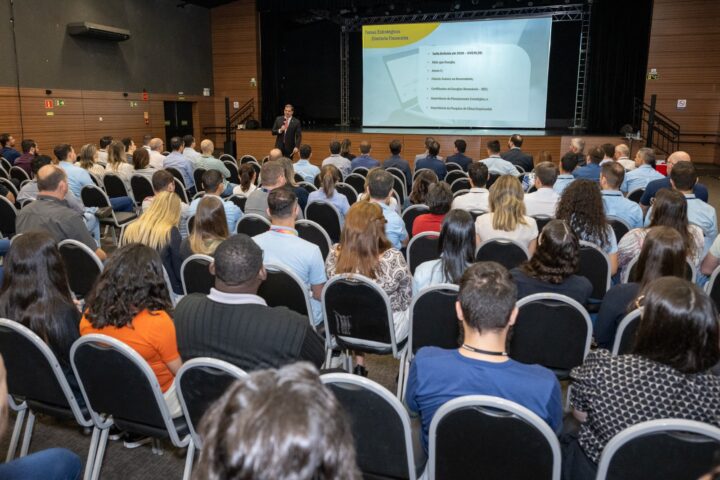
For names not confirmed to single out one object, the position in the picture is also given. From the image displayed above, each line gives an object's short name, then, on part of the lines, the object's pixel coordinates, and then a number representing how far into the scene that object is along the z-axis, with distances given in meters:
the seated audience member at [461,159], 8.87
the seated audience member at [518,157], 8.98
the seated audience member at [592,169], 6.73
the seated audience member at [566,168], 6.28
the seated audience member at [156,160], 8.81
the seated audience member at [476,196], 4.96
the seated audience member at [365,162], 8.48
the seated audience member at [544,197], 5.04
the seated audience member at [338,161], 8.52
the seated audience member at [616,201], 4.71
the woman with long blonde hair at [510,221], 4.07
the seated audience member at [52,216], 4.16
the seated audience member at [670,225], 3.57
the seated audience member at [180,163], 8.56
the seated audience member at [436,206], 4.12
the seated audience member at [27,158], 8.51
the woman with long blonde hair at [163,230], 3.81
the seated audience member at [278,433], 0.76
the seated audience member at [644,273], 2.64
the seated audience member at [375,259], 3.18
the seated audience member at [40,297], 2.38
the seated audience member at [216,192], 4.91
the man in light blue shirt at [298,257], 3.29
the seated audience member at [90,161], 7.53
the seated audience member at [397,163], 8.30
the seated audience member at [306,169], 8.01
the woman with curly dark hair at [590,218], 3.92
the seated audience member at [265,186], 5.17
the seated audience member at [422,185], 5.38
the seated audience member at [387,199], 4.44
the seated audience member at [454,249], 3.08
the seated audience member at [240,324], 2.18
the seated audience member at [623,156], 7.78
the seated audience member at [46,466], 1.61
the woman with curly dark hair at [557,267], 2.82
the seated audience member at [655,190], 5.41
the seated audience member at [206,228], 3.66
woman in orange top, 2.29
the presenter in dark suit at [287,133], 11.22
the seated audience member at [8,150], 9.29
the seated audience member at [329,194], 5.46
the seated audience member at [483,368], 1.73
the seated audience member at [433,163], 8.22
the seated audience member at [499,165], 8.07
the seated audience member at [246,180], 5.92
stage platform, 12.10
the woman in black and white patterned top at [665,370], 1.69
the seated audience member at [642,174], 6.59
